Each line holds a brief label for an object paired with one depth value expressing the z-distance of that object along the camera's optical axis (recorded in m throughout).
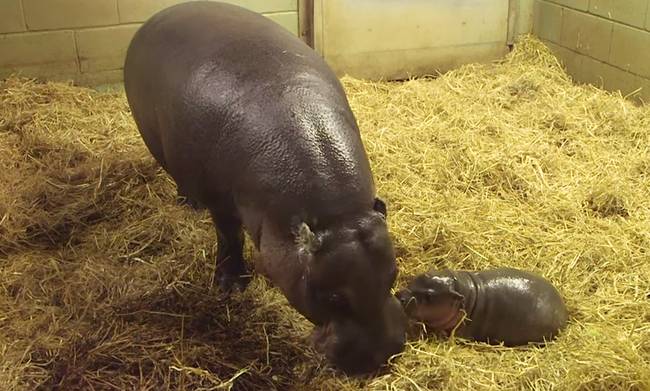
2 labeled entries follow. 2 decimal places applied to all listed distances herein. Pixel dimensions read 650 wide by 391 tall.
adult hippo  2.26
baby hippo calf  2.73
